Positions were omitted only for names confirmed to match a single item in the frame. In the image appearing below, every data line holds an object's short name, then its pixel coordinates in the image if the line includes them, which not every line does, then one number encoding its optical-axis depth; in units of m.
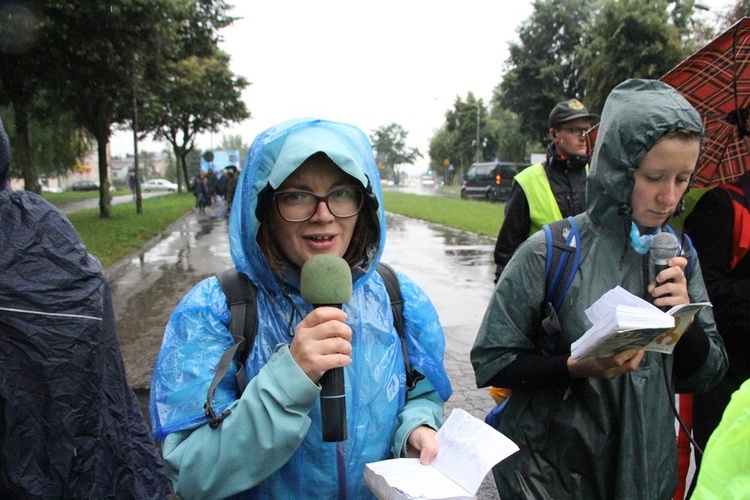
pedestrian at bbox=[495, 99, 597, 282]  3.99
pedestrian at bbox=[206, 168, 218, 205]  34.09
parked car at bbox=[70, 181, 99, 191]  75.56
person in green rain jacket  1.89
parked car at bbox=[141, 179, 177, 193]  79.44
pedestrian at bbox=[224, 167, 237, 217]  23.70
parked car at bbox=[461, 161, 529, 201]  32.25
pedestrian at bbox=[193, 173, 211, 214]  28.70
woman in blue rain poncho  1.36
